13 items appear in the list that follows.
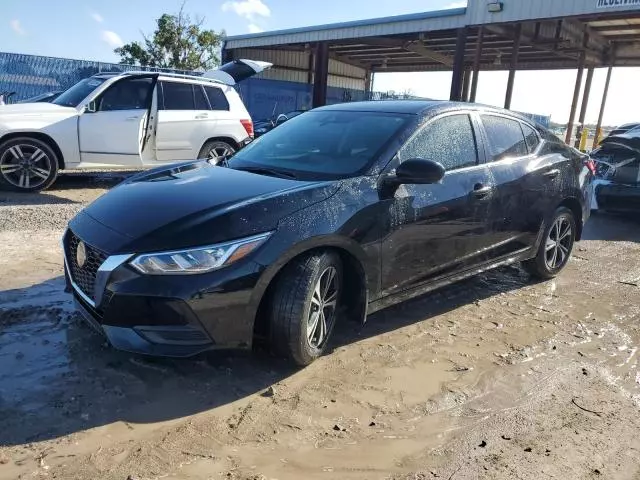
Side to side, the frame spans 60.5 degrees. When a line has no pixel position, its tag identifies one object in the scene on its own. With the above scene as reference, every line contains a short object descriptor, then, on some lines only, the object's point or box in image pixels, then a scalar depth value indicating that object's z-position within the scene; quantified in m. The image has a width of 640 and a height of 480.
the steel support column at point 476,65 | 16.02
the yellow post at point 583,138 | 20.27
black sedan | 2.87
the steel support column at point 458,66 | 16.41
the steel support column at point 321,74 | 22.38
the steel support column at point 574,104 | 20.36
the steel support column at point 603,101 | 22.14
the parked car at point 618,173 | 8.51
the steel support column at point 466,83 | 26.25
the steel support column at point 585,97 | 21.56
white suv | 7.81
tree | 27.23
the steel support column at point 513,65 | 16.39
